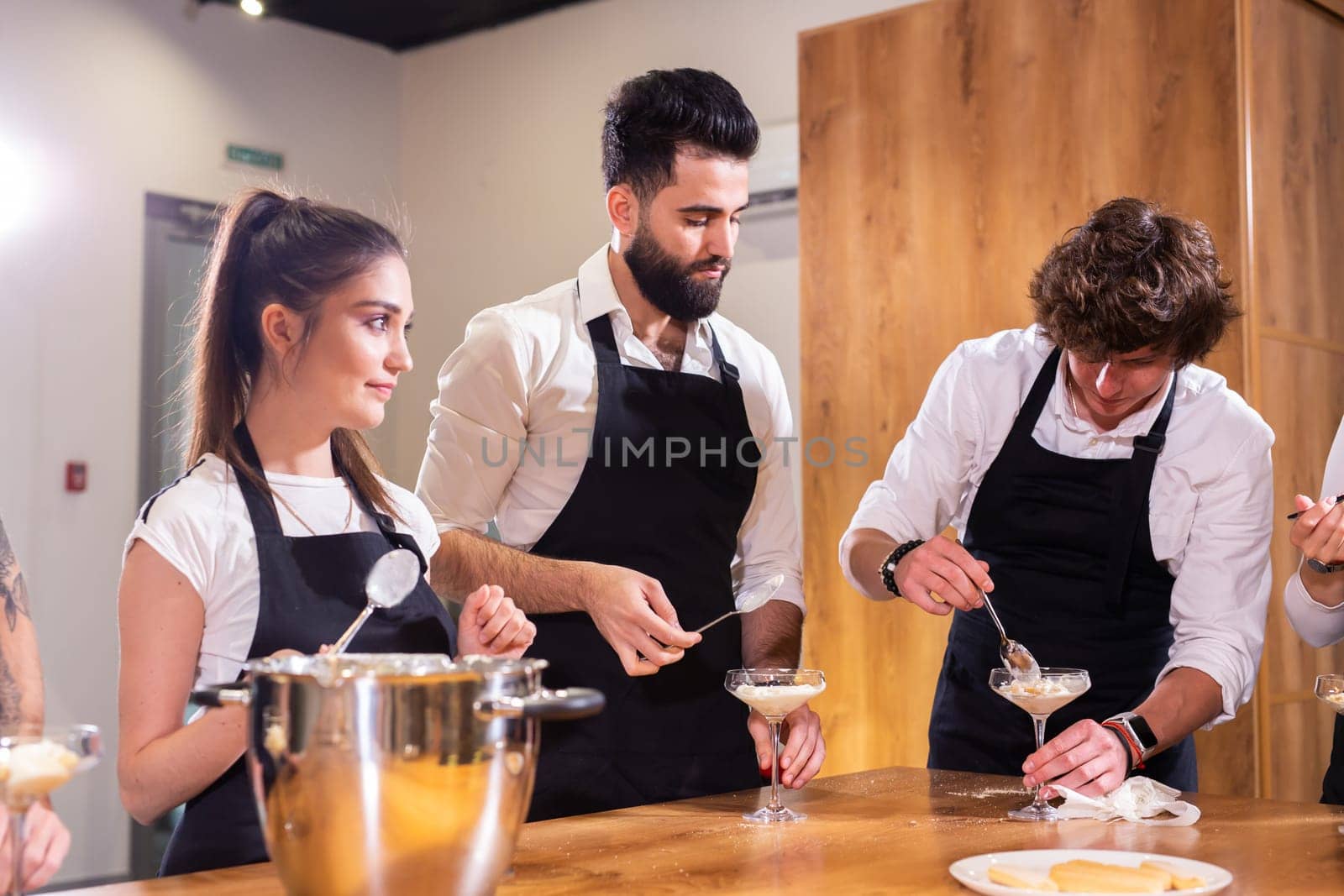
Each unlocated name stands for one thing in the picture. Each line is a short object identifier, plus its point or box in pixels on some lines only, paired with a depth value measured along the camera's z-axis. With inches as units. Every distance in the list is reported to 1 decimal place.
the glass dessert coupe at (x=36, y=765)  43.8
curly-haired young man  84.8
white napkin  67.9
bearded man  89.1
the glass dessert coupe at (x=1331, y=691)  62.9
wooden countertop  54.2
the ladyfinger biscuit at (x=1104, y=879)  50.1
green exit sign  210.2
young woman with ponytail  62.4
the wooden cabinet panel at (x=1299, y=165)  120.3
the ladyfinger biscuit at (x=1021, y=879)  50.8
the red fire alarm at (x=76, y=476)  189.8
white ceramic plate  52.0
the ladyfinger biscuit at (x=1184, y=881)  51.4
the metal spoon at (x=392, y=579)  66.8
